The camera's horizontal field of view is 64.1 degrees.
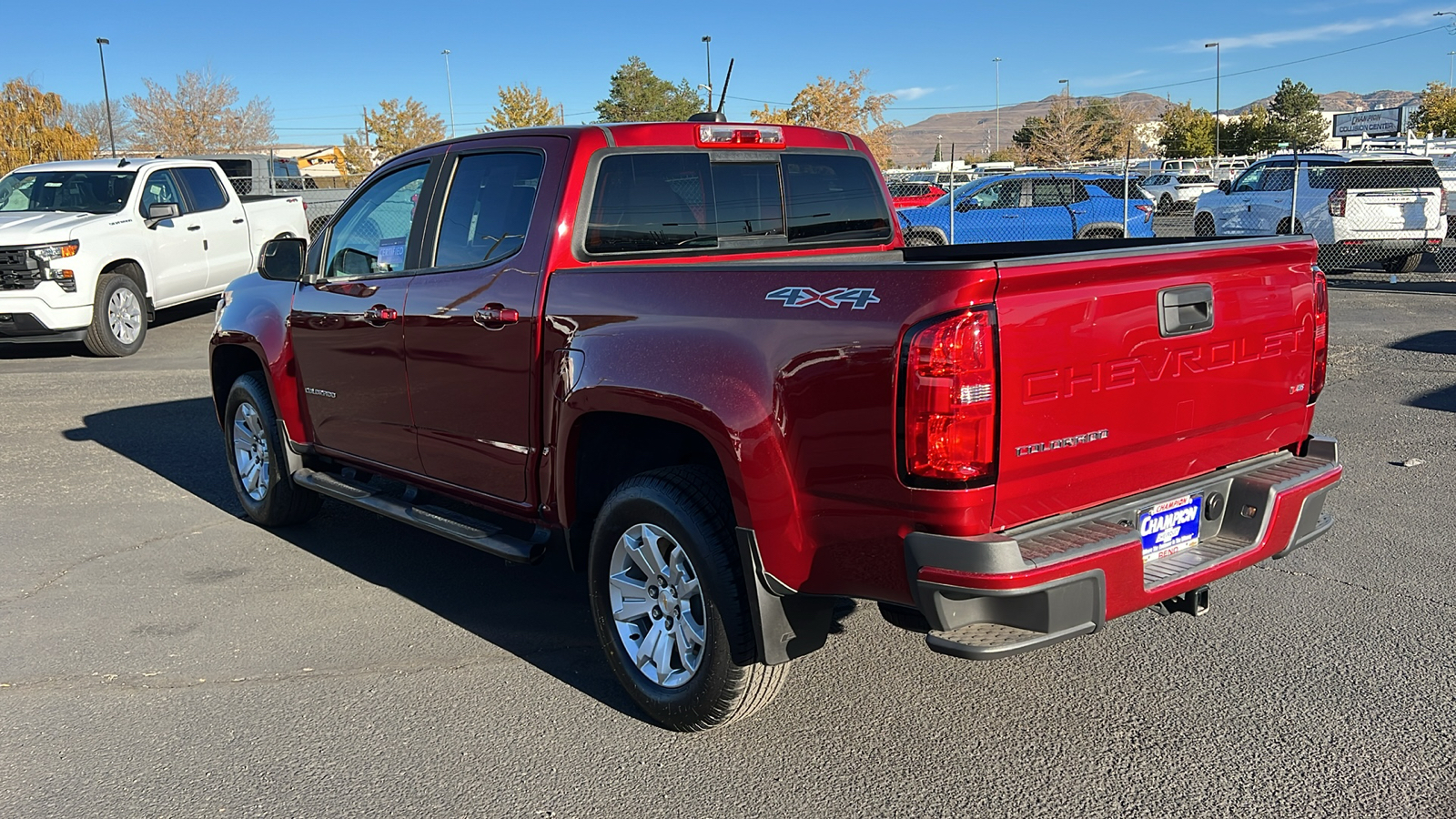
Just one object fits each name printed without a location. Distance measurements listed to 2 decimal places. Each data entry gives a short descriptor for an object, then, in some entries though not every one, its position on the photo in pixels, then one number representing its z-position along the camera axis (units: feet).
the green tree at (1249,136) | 213.40
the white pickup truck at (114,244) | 38.22
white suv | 51.80
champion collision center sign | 182.23
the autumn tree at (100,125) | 220.43
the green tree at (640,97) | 222.52
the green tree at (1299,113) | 253.03
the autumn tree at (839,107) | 154.40
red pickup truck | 9.63
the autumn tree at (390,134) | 201.77
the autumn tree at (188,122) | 194.80
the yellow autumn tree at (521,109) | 189.37
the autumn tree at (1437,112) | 215.10
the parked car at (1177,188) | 106.83
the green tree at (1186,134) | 224.12
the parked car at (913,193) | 74.95
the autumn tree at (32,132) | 122.21
